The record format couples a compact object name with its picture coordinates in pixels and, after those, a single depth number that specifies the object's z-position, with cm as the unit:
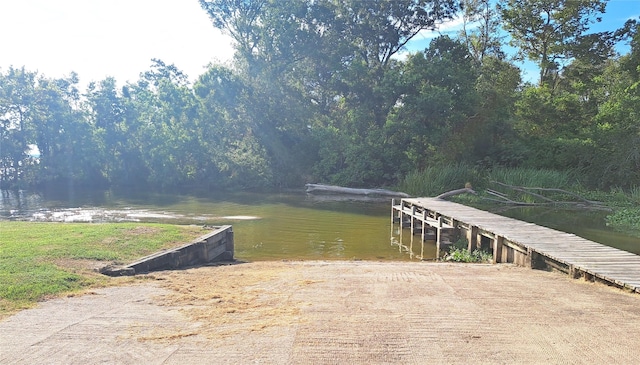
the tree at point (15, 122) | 3803
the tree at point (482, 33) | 3794
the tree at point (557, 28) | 3020
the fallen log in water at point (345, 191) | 2728
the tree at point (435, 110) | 2979
